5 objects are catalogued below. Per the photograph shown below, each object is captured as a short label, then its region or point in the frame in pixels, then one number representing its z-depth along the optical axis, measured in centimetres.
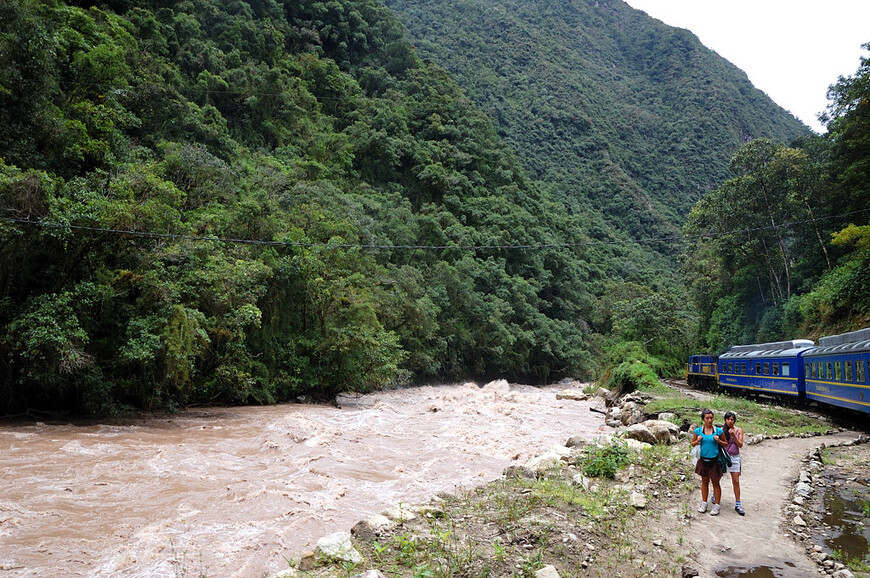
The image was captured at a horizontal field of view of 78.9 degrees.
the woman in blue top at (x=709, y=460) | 627
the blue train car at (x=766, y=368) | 1661
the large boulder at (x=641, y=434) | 1047
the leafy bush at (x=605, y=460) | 788
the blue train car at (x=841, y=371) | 1145
